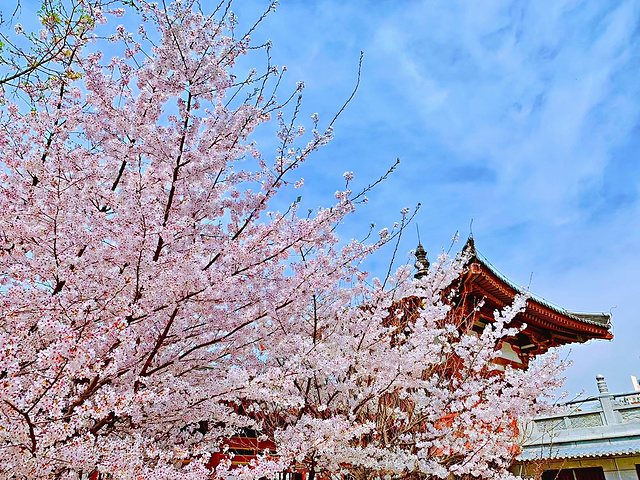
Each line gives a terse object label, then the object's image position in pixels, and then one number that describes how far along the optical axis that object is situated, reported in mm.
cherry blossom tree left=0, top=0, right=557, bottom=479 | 3020
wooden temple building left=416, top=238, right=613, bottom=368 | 10495
